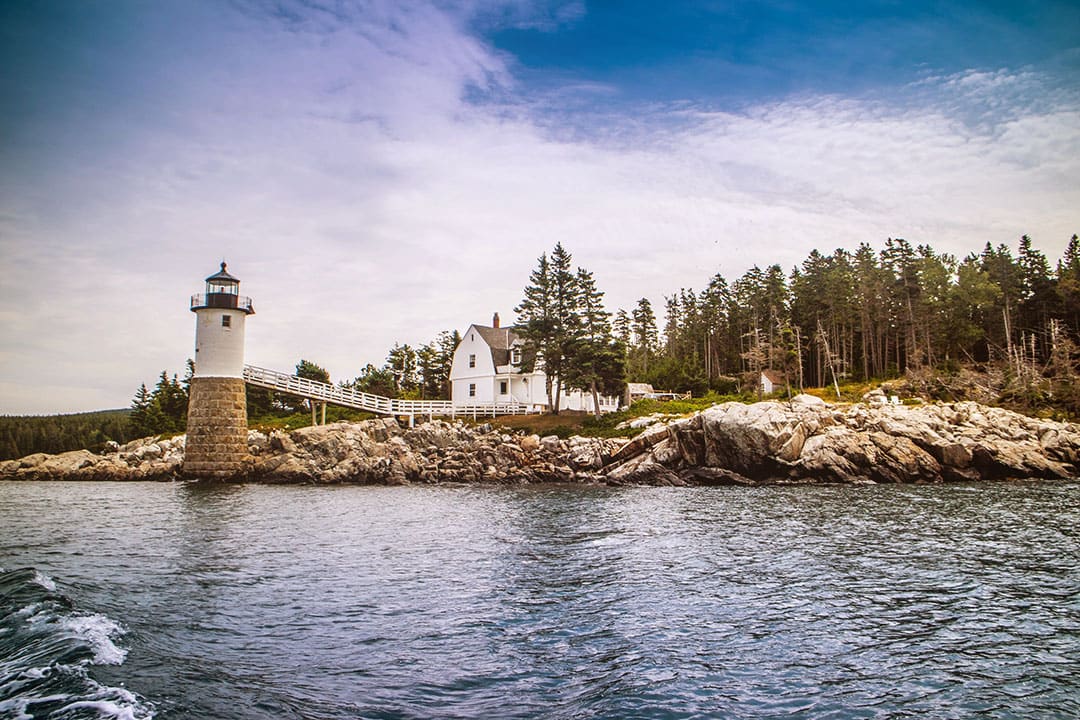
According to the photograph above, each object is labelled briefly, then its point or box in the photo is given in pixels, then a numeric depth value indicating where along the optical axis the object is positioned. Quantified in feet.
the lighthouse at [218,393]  136.98
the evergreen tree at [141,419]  215.72
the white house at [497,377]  201.26
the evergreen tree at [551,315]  179.93
